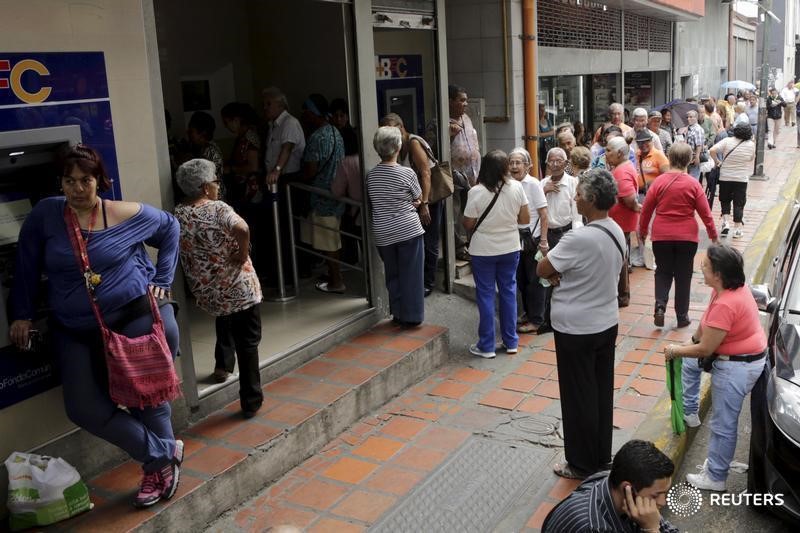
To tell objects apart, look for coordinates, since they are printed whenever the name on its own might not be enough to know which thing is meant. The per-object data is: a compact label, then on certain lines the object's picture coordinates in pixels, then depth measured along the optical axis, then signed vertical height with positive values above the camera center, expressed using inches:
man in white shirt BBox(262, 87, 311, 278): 277.6 -7.2
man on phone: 115.6 -56.0
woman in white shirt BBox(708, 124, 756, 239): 449.1 -38.4
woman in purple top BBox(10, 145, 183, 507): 150.2 -30.2
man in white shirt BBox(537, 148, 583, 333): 296.7 -32.9
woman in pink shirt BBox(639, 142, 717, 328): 285.6 -41.8
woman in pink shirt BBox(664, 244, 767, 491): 179.6 -54.6
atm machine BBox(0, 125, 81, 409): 155.1 -13.9
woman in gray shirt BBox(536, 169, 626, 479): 174.7 -45.1
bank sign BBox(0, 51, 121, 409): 154.6 +4.9
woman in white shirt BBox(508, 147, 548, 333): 281.6 -47.0
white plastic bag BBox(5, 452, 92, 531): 147.0 -64.1
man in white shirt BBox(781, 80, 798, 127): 1235.2 -13.5
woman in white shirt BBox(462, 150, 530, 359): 257.4 -39.6
